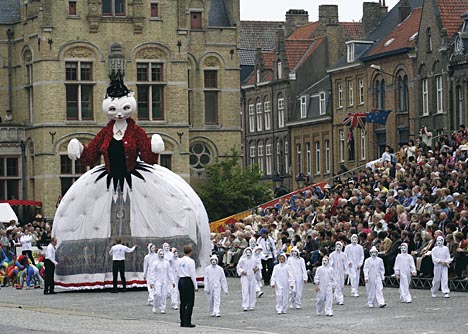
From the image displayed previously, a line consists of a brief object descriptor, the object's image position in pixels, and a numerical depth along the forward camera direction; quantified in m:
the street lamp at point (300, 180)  72.03
